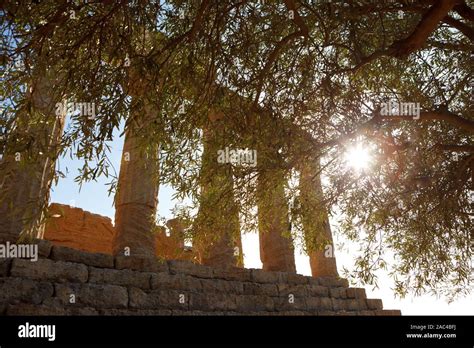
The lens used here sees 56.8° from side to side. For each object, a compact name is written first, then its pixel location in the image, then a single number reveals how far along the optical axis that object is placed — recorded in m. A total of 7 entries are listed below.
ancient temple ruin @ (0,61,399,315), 6.28
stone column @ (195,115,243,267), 7.14
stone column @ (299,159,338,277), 8.84
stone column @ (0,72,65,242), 4.26
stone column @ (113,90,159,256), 11.32
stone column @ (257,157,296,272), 7.71
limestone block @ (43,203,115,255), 17.20
